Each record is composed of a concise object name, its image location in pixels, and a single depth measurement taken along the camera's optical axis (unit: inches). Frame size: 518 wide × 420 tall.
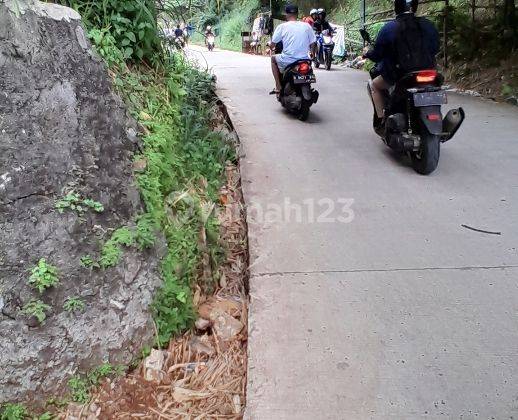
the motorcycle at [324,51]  507.5
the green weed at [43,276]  92.8
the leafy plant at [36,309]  91.7
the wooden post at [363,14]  551.1
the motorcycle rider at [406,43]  194.5
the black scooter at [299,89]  264.5
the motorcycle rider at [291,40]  273.4
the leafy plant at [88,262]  99.5
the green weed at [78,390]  96.7
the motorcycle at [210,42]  868.4
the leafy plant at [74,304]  96.5
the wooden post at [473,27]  363.1
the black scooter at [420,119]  187.8
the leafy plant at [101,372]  99.0
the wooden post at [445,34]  384.6
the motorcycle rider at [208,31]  807.8
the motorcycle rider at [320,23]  526.6
